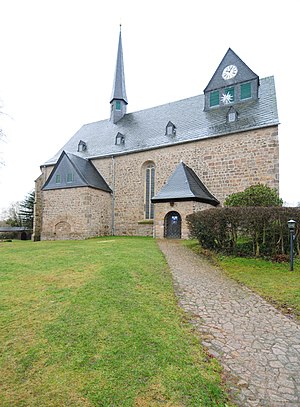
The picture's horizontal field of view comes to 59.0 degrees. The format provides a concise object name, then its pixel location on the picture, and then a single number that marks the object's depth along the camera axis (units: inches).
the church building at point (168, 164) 648.4
